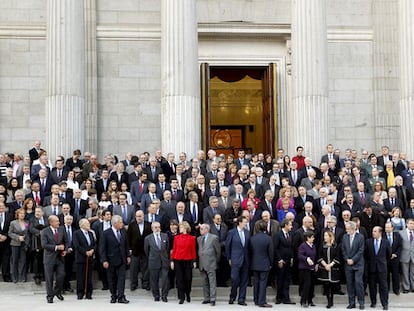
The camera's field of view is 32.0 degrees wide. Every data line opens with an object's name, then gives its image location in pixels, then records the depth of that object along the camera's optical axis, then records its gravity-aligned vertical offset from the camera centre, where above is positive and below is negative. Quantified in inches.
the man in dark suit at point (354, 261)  660.1 -84.4
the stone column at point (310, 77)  874.8 +113.7
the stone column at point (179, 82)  857.5 +106.3
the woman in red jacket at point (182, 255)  663.1 -78.1
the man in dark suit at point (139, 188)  749.3 -18.1
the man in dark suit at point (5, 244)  701.3 -70.3
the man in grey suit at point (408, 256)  698.2 -84.9
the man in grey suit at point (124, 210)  708.7 -39.0
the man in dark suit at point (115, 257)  657.0 -78.6
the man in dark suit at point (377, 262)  666.2 -87.0
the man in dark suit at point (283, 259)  669.3 -82.9
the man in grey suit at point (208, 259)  660.1 -82.1
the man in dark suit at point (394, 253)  690.2 -80.7
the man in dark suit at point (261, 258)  654.5 -80.1
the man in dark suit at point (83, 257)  664.4 -79.0
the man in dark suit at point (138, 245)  685.9 -70.8
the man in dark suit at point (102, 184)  767.7 -13.9
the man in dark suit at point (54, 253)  654.5 -74.4
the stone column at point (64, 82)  874.1 +109.9
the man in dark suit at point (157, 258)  668.7 -81.0
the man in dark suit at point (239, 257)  661.3 -79.9
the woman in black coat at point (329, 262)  660.7 -85.5
